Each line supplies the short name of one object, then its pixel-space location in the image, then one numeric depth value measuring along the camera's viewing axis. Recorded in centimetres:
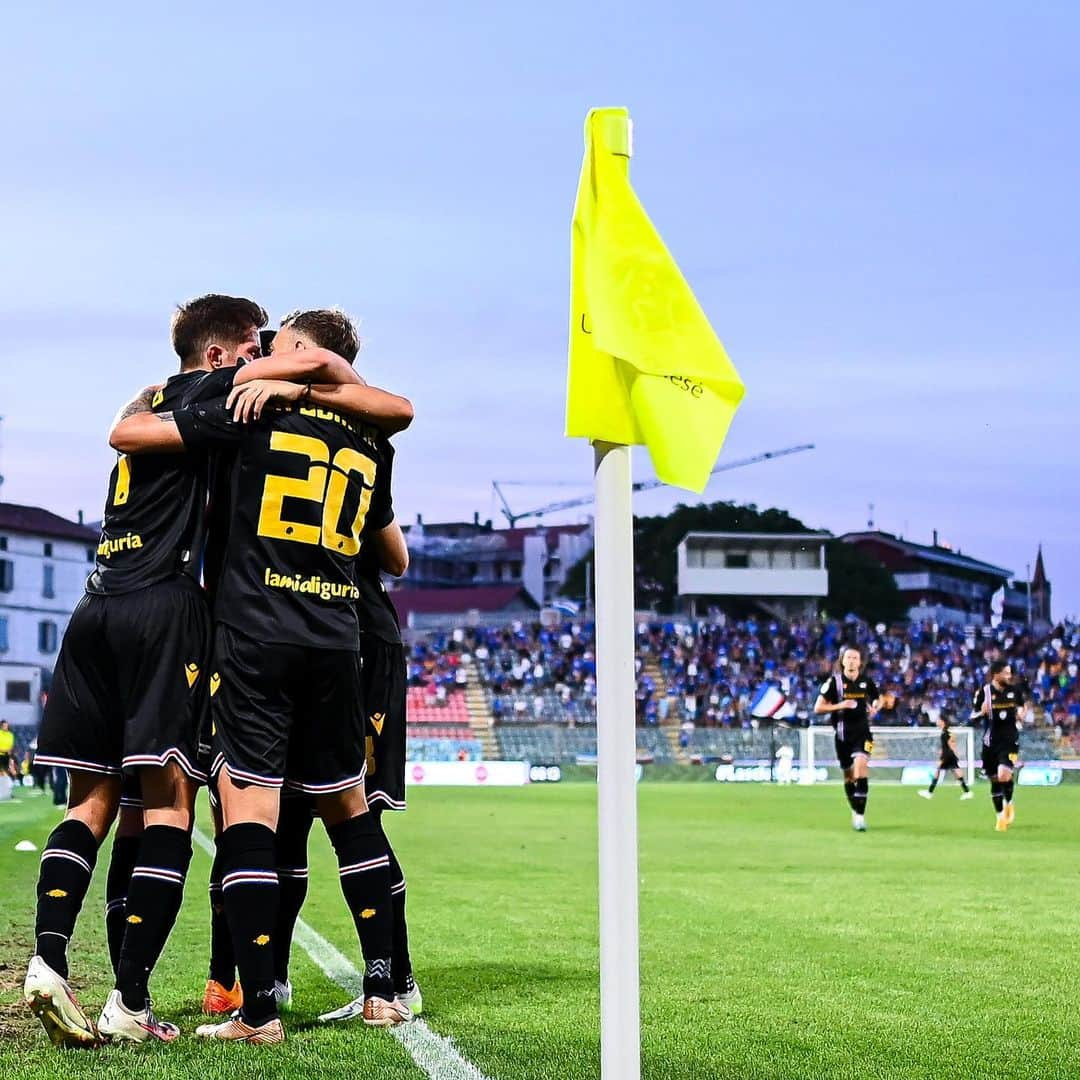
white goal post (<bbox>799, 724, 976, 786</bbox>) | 4609
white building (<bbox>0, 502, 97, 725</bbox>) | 8775
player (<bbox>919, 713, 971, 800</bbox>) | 3094
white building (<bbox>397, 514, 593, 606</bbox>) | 12025
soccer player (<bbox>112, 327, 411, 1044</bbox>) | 536
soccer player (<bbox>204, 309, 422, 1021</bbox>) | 605
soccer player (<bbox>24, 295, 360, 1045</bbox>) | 542
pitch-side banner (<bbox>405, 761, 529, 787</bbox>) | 4425
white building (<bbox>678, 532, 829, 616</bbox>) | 9156
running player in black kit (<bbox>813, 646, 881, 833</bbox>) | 2059
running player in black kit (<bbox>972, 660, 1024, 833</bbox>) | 2122
